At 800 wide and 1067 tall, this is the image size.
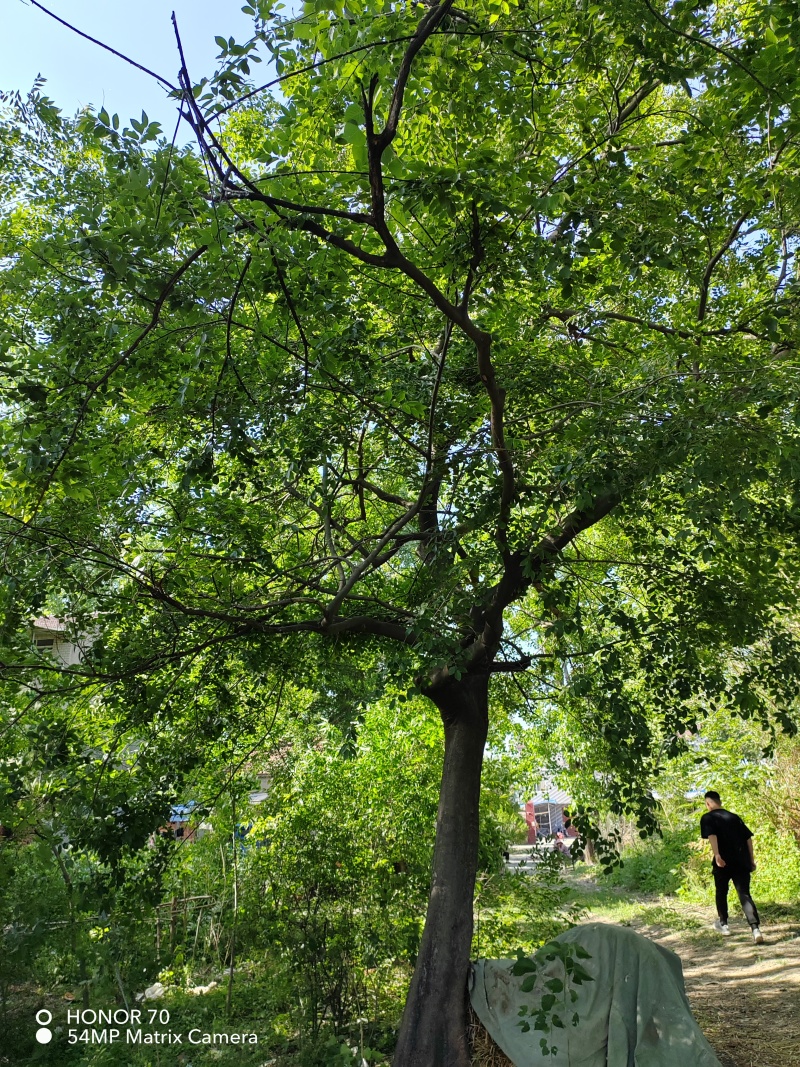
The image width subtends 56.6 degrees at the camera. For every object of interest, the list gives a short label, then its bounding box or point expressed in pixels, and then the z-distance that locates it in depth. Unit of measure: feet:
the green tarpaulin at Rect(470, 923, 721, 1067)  13.84
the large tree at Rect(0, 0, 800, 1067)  10.10
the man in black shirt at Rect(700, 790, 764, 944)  23.45
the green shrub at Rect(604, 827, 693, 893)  38.06
